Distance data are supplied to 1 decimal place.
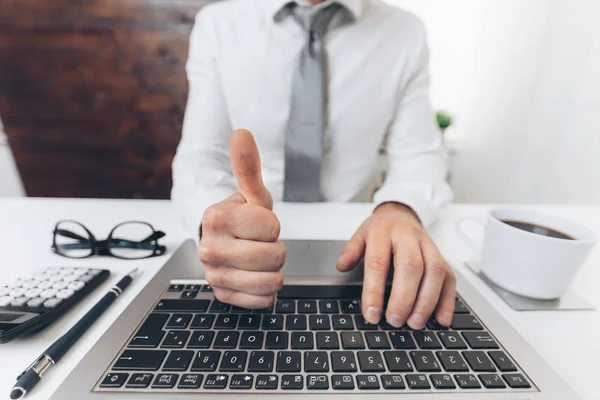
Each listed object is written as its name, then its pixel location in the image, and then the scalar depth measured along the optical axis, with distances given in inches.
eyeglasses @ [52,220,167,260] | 16.6
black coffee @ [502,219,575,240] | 14.6
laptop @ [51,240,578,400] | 8.8
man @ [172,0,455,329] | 25.1
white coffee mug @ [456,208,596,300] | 12.6
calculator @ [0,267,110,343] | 10.6
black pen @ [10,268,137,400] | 8.8
